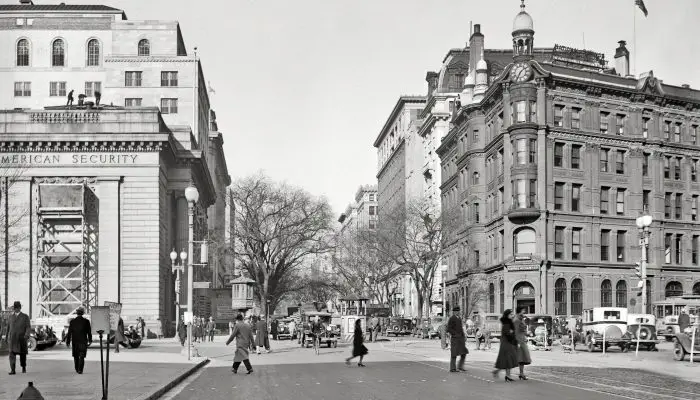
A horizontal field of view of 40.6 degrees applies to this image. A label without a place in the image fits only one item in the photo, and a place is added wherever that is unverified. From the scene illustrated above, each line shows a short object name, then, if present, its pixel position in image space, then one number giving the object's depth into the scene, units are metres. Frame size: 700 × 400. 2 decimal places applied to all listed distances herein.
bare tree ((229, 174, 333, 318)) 82.25
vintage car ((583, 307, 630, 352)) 42.91
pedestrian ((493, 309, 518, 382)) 22.69
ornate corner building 72.12
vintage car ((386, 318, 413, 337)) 73.39
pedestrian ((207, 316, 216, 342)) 60.78
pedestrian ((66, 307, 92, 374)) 24.28
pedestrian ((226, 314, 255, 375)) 26.09
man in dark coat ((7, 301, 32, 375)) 23.64
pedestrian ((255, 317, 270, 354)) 42.09
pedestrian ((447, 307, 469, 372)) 25.73
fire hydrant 9.20
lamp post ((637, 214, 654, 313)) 38.94
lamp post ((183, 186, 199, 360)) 33.84
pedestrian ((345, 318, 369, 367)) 29.70
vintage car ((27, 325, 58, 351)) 38.53
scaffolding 58.94
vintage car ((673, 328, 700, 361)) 32.47
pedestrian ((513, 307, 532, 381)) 23.38
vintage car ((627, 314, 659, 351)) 43.44
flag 59.02
